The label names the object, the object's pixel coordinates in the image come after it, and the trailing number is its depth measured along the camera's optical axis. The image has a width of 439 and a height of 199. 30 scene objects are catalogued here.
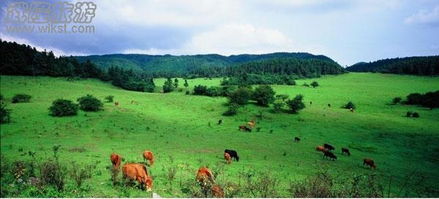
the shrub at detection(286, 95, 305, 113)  53.72
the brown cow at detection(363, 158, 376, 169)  27.39
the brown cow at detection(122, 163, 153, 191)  13.29
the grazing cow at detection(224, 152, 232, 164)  23.71
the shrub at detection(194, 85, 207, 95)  72.94
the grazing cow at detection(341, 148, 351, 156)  32.47
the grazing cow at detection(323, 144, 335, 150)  33.25
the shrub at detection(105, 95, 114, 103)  54.12
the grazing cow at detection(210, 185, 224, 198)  12.01
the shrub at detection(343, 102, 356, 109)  62.11
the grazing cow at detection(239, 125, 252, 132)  41.42
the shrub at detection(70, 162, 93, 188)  12.48
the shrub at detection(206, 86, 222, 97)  69.12
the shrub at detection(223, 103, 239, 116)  51.44
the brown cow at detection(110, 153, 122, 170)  18.03
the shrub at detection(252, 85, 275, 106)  58.25
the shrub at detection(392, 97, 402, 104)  62.62
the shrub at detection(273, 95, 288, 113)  54.88
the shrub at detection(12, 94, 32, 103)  44.83
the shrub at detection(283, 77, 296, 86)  99.14
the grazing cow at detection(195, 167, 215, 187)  12.46
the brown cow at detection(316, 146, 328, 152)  32.45
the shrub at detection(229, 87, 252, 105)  56.66
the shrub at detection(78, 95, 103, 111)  43.31
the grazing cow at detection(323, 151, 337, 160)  29.51
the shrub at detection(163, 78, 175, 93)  87.82
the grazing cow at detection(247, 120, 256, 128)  44.59
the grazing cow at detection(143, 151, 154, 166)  20.56
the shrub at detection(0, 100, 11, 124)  31.27
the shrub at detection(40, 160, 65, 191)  11.88
